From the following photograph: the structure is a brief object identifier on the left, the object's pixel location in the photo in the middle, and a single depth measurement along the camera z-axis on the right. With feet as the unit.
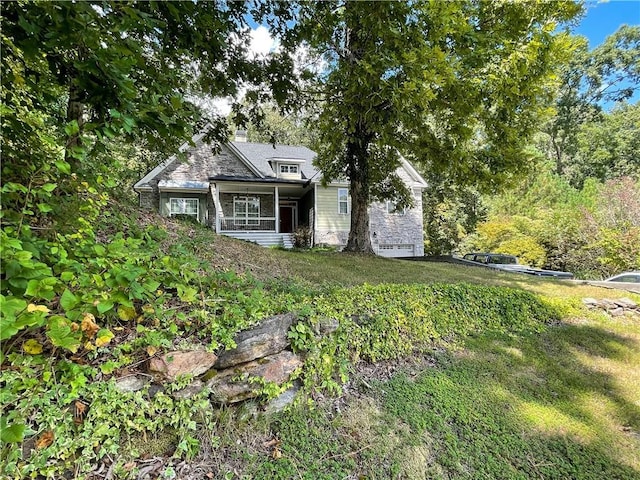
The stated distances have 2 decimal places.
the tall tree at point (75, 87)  6.81
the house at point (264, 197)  50.70
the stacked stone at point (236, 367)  7.20
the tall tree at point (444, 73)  16.94
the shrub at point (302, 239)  52.34
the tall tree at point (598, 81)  73.51
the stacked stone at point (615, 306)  20.29
